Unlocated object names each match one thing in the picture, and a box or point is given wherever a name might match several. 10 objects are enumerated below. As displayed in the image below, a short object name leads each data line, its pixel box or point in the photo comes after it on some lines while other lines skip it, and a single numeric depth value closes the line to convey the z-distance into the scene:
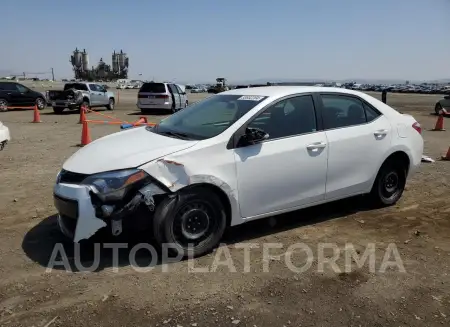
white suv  22.44
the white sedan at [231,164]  3.83
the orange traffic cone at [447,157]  9.32
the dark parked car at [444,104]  23.48
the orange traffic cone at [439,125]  15.79
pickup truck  22.61
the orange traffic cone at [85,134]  10.82
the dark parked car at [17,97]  23.27
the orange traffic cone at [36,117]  17.54
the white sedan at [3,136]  7.62
